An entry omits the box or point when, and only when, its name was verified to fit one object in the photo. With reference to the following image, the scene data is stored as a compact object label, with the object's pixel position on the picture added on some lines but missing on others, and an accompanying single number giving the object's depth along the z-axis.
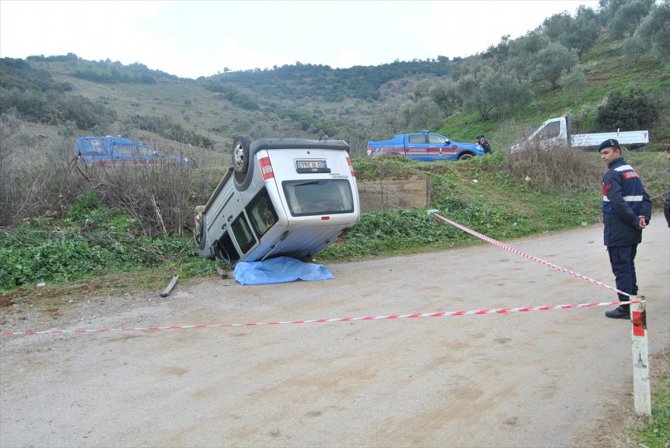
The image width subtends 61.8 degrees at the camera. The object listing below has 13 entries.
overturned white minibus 9.31
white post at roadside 4.35
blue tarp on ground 10.02
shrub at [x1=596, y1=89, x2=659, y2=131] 31.11
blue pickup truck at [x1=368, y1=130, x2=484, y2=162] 23.88
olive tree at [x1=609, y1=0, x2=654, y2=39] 49.38
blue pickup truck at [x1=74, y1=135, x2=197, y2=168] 14.09
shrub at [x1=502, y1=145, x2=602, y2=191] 19.05
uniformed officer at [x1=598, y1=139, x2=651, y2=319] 6.83
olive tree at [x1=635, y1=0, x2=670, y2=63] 36.00
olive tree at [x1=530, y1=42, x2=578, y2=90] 41.88
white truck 19.69
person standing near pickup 23.81
